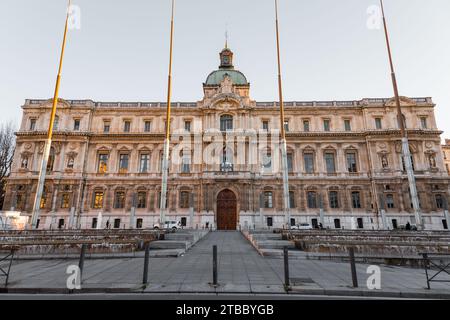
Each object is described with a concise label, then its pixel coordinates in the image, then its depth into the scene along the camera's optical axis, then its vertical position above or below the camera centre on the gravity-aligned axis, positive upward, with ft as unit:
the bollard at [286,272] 21.11 -4.74
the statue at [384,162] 113.27 +24.91
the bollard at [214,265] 21.74 -4.30
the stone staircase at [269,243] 39.09 -5.07
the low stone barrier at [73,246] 38.63 -4.64
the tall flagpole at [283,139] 72.64 +23.60
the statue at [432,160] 112.26 +25.50
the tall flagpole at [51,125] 74.13 +27.47
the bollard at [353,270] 21.44 -4.64
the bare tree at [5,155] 129.59 +32.79
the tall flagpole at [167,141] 70.56 +22.34
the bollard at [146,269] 22.18 -4.74
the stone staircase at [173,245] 38.93 -5.23
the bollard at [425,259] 21.49 -3.73
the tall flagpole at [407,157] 71.46 +18.49
